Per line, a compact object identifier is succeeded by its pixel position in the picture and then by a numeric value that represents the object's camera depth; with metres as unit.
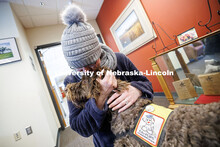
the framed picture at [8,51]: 1.75
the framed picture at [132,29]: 2.06
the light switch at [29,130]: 1.69
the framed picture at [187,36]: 1.49
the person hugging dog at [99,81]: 0.52
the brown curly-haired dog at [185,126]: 0.31
